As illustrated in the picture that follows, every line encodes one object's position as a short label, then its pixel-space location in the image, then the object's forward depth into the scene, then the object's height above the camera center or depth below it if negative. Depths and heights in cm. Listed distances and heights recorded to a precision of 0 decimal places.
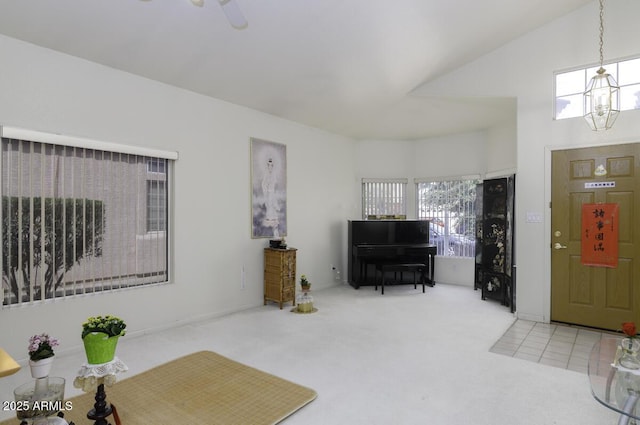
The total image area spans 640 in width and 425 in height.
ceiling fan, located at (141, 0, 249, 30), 222 +127
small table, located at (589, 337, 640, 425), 179 -89
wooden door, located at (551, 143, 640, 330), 408 -26
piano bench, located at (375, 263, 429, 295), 618 -90
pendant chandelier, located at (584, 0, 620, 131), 350 +108
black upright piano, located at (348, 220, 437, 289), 644 -48
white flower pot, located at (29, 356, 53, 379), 186 -76
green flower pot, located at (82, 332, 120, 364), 205 -73
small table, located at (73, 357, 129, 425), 203 -91
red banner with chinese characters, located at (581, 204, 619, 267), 416 -23
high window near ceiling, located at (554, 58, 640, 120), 414 +150
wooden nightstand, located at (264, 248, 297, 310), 504 -83
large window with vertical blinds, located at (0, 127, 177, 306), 314 -1
